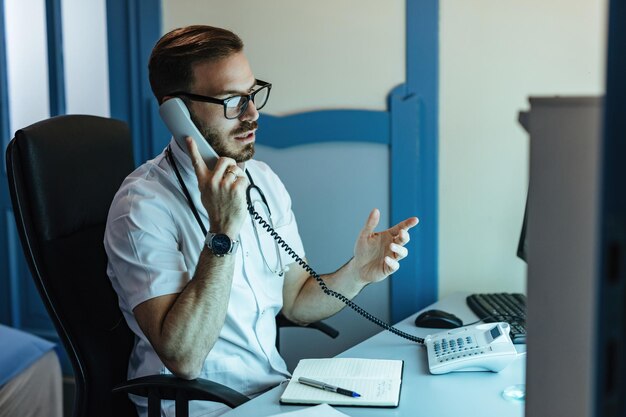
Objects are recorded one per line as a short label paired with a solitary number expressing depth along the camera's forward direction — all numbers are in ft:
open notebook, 4.24
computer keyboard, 5.44
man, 4.84
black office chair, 4.79
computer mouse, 5.79
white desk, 4.17
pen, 4.29
